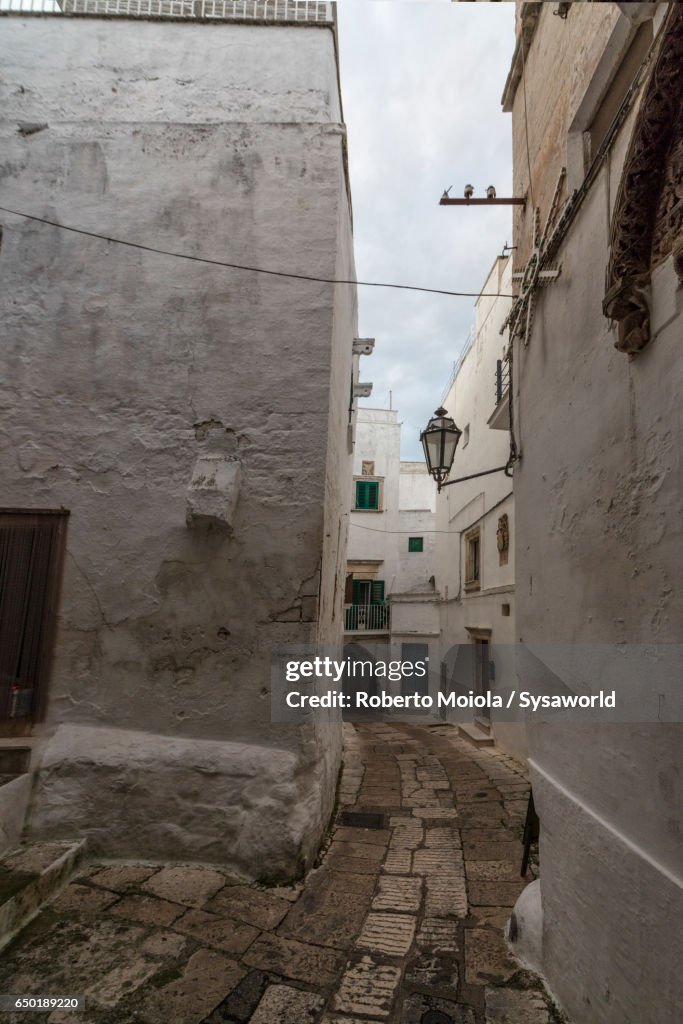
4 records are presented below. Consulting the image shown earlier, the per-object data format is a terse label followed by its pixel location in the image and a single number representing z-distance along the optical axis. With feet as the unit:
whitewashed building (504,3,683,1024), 7.26
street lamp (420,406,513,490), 17.97
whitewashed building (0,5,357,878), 13.44
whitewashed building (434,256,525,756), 29.94
